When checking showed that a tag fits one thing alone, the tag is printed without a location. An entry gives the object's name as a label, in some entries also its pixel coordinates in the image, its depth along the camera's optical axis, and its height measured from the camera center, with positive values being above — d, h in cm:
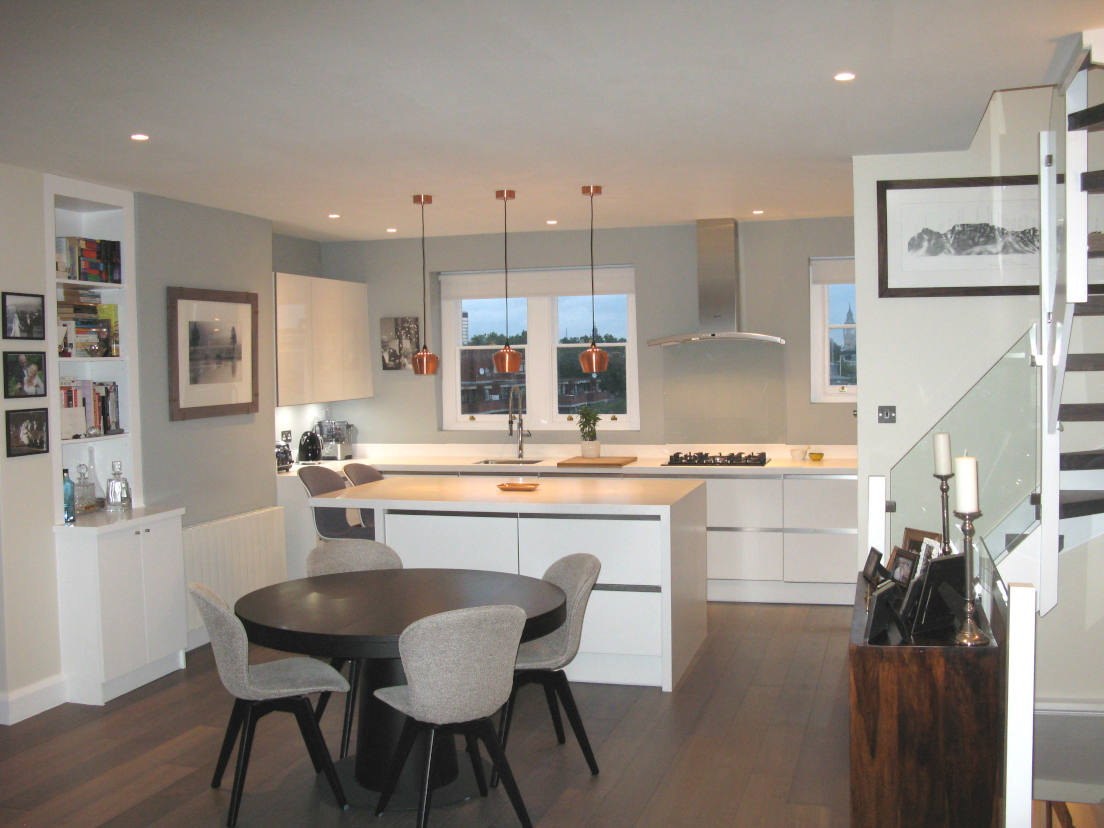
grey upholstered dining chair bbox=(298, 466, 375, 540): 586 -73
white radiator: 579 -101
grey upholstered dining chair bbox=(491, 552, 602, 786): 388 -106
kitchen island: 492 -81
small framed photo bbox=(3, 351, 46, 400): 474 +10
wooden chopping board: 707 -54
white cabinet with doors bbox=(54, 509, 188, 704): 490 -106
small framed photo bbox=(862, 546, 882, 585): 368 -70
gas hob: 686 -53
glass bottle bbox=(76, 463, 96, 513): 528 -52
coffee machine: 789 -39
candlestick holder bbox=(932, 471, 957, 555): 350 -48
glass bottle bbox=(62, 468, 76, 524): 505 -53
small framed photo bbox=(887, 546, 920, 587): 339 -65
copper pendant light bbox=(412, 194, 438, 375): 622 +16
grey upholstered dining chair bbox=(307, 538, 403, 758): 448 -76
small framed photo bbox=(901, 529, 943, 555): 394 -64
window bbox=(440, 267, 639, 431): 777 +33
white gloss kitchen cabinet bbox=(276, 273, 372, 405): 682 +36
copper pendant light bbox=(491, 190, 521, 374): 614 +17
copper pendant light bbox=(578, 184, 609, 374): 617 +16
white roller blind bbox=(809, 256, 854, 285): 721 +80
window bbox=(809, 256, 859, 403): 726 +32
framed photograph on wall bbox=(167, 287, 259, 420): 580 +24
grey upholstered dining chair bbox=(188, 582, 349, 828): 346 -106
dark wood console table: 273 -98
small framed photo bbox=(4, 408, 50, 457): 475 -17
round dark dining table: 334 -81
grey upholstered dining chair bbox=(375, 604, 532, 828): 317 -94
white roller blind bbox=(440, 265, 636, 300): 769 +82
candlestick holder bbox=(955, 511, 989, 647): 281 -67
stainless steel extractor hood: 710 +72
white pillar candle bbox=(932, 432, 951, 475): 349 -26
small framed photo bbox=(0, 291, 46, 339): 473 +39
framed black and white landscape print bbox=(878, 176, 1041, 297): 491 +71
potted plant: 746 -31
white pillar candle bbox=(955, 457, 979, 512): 297 -32
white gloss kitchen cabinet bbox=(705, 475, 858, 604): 650 -103
